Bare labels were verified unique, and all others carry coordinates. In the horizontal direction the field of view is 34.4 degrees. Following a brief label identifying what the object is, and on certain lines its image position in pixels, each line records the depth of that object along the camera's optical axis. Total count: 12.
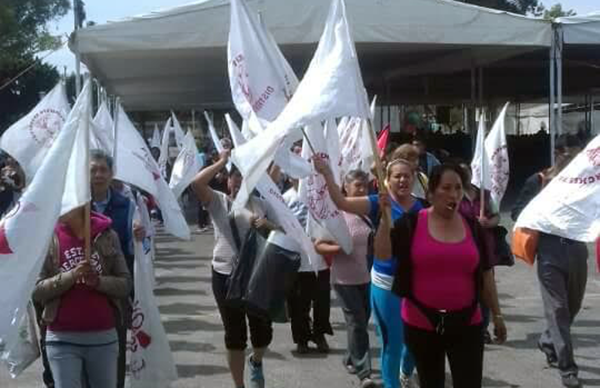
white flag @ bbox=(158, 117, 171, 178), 16.90
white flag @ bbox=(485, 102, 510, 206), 8.88
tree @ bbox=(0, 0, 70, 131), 49.41
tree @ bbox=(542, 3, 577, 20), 46.66
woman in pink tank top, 4.95
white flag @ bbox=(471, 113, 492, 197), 8.41
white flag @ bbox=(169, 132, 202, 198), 12.81
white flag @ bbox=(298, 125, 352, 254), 6.54
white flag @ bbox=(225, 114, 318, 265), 6.27
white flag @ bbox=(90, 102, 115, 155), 7.45
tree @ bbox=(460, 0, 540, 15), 49.56
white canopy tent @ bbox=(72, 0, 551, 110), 15.39
